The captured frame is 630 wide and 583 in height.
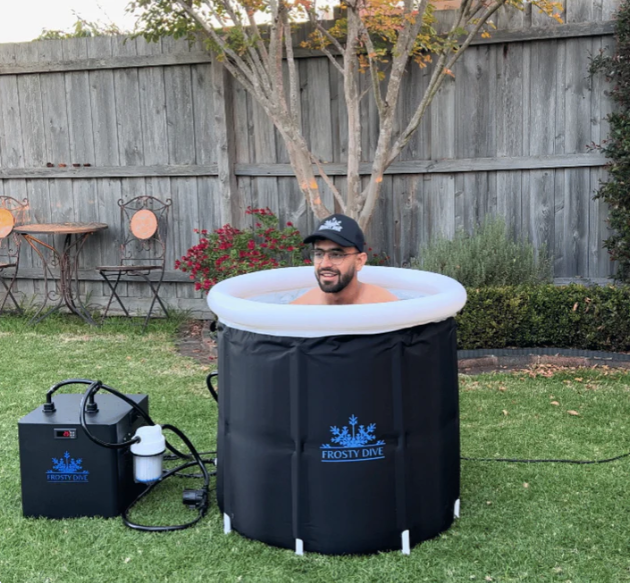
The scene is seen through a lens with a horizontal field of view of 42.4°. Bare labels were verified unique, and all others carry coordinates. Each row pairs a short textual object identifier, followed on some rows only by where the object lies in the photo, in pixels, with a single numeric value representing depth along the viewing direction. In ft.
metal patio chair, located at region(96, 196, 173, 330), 25.71
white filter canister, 12.03
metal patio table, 25.40
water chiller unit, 11.73
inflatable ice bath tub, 10.14
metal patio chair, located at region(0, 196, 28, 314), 26.99
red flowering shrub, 22.48
